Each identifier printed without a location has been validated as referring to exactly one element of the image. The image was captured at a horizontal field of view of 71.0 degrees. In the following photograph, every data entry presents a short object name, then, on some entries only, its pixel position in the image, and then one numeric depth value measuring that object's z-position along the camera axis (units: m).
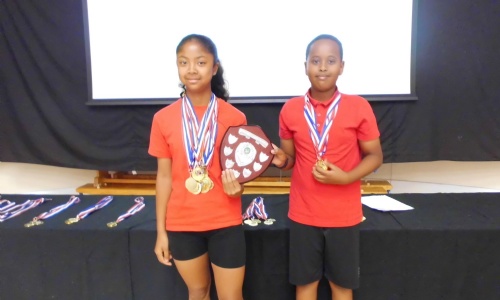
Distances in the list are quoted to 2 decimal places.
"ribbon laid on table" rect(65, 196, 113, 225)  1.93
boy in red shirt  1.40
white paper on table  2.07
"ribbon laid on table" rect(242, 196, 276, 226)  1.87
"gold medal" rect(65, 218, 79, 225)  1.91
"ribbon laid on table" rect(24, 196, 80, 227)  1.89
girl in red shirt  1.35
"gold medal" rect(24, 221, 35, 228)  1.86
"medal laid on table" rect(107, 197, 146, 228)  1.88
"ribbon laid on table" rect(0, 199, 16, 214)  2.14
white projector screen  3.07
